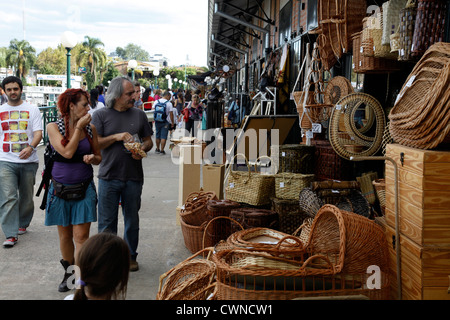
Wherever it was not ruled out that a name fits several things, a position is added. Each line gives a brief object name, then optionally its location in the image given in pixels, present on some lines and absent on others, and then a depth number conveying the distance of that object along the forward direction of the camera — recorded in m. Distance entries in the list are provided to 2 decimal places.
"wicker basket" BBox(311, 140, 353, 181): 5.89
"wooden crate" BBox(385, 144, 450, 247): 3.16
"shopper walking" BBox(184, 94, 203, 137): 15.92
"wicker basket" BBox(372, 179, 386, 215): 4.84
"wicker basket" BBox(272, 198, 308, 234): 5.46
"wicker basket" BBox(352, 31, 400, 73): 5.34
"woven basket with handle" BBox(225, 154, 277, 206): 6.13
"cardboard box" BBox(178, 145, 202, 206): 7.25
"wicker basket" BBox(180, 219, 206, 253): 5.88
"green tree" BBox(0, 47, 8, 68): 86.19
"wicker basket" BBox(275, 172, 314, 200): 5.77
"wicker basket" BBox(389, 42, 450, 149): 3.09
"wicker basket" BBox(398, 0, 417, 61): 4.05
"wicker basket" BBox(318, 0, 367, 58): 6.04
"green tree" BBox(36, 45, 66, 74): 83.44
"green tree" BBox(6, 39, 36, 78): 88.81
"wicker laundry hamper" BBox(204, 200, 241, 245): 5.66
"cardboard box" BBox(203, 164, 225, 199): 7.20
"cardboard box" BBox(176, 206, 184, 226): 7.28
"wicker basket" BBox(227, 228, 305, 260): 3.58
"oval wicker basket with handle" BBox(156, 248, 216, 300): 3.45
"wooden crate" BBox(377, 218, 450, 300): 3.20
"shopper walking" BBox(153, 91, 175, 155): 14.41
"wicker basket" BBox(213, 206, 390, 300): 3.26
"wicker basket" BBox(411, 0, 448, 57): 3.85
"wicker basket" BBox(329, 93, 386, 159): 5.42
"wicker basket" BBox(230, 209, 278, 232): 5.36
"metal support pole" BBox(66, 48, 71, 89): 13.73
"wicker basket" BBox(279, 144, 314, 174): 6.30
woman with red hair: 4.72
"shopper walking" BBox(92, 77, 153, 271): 5.17
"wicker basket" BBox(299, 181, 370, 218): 4.78
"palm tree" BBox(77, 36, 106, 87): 87.62
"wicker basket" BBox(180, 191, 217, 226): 6.07
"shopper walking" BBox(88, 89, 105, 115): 9.81
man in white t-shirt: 6.25
